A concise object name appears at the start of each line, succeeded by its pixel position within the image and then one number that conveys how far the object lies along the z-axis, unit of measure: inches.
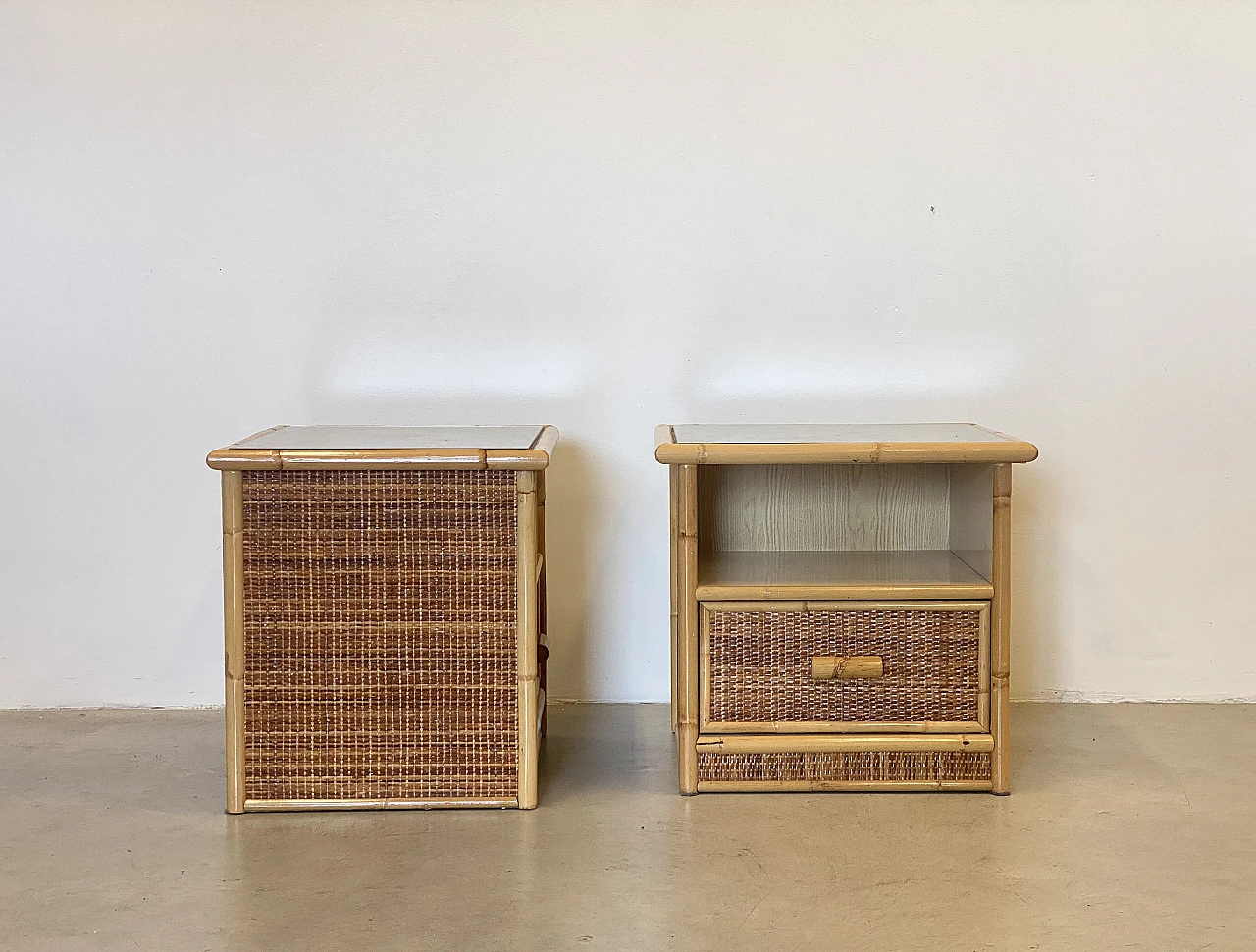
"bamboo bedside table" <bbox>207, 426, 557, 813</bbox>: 77.4
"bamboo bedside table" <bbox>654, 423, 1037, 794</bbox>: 81.5
